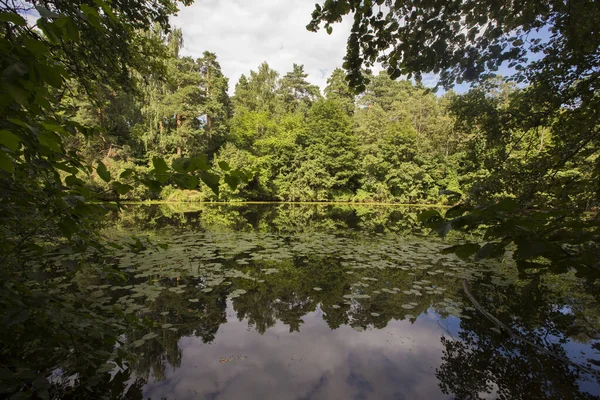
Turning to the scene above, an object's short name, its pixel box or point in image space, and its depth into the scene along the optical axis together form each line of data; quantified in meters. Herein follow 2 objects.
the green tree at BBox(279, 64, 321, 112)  41.27
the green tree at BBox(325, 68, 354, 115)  37.44
